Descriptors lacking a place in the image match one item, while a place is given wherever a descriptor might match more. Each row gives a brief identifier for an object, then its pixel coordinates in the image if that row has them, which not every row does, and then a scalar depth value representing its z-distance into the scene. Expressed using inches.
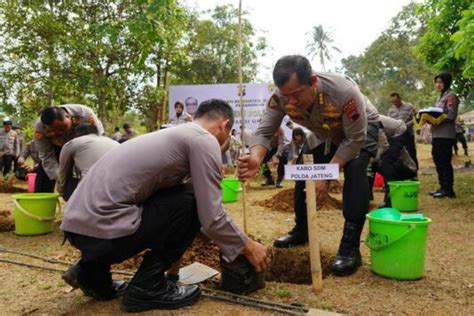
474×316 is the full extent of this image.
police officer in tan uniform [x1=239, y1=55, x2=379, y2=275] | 100.1
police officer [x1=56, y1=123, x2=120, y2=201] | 134.0
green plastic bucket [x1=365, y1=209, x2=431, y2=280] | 102.3
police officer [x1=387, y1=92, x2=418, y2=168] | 295.7
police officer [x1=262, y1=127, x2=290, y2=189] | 353.1
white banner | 421.7
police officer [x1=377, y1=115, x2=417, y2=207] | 215.3
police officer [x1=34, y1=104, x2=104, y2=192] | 149.9
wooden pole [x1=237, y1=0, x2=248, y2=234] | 129.7
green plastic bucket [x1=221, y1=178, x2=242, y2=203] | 255.3
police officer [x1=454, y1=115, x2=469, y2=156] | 573.6
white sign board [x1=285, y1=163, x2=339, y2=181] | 98.0
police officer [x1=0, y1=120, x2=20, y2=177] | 431.2
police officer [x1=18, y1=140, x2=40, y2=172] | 398.4
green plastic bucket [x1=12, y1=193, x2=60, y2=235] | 163.8
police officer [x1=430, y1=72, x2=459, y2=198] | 223.6
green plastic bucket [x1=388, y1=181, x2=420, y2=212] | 197.8
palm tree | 1871.3
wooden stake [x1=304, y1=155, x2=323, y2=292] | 97.4
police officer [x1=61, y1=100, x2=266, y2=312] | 80.6
